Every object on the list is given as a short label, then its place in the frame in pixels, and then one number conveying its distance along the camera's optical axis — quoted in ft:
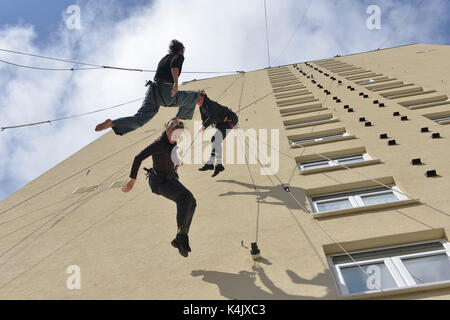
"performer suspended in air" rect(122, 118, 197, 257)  14.33
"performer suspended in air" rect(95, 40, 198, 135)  17.83
